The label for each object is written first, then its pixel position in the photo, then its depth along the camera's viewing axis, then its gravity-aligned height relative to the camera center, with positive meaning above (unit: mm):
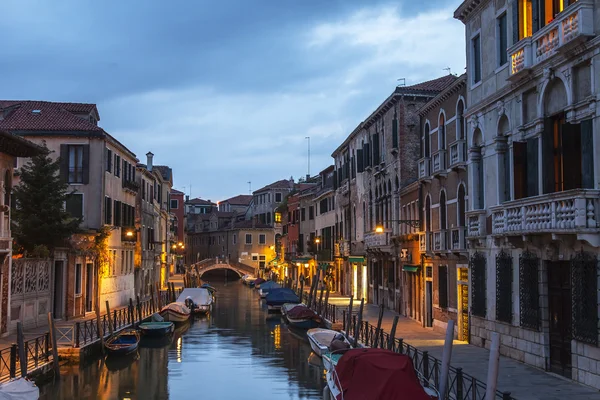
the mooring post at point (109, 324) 25622 -2495
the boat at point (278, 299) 44281 -2828
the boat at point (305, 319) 34656 -3120
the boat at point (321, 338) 24012 -2981
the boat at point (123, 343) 24667 -3057
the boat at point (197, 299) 42688 -2793
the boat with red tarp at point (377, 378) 13109 -2292
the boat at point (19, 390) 14128 -2676
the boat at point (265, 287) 56438 -2736
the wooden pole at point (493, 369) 11672 -1844
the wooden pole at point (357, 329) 23844 -2468
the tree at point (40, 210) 28469 +1569
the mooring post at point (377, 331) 21203 -2299
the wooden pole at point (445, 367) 14242 -2217
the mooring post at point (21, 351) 17398 -2322
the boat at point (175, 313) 35962 -2976
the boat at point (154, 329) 30641 -3143
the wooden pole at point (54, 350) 20078 -2622
